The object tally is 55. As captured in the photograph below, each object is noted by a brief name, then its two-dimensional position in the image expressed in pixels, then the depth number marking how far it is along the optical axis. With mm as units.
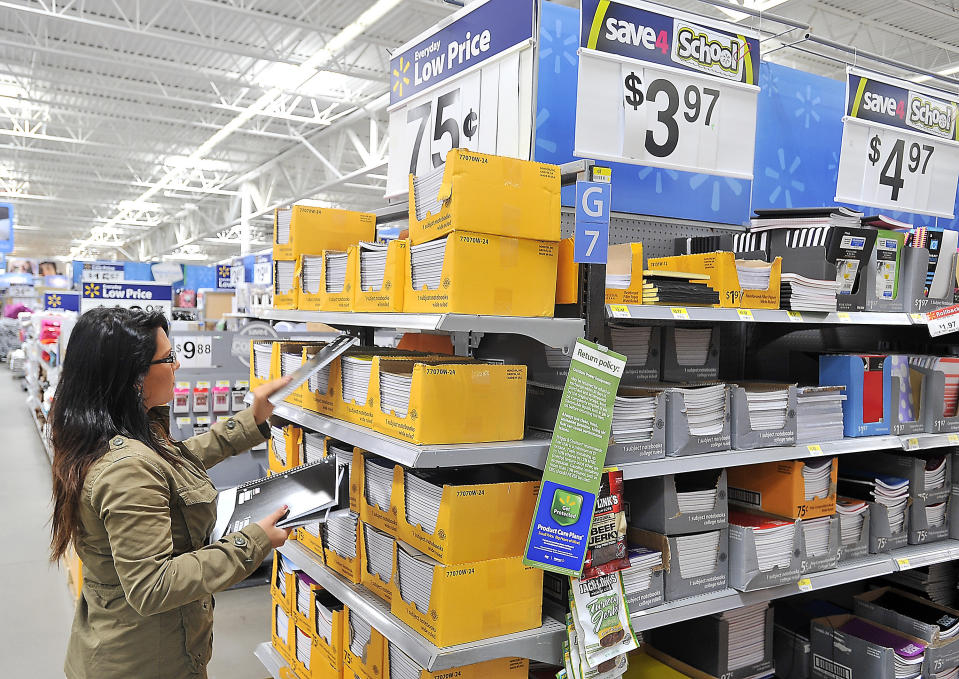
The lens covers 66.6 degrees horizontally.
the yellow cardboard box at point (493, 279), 1980
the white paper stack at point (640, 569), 2361
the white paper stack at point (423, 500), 2096
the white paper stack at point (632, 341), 2742
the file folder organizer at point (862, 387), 2936
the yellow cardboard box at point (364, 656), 2383
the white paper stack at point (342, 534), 2602
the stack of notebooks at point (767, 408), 2617
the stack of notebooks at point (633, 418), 2279
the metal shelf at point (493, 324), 1956
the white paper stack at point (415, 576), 2064
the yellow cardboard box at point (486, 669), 2086
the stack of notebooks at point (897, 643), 2934
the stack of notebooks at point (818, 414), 2779
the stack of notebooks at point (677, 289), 2385
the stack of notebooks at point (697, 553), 2498
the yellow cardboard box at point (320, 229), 2904
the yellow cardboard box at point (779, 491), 2711
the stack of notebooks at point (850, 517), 2912
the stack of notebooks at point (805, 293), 2655
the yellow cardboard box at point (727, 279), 2543
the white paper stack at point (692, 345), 2947
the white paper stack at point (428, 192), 2080
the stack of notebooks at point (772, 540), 2617
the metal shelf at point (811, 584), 2410
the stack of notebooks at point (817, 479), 2752
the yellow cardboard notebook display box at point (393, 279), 2230
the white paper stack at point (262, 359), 3104
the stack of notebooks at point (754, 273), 2625
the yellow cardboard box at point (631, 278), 2318
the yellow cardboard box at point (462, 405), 1993
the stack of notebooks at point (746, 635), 2930
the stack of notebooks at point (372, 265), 2361
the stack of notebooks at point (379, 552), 2350
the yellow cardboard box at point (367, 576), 2389
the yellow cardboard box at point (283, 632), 3168
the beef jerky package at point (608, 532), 2207
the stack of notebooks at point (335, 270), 2639
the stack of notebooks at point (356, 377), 2377
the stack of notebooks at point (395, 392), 2096
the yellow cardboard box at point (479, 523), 2020
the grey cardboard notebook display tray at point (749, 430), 2564
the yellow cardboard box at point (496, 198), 1963
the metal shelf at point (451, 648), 1988
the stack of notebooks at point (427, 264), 2055
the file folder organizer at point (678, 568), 2467
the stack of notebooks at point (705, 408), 2457
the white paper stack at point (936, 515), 3205
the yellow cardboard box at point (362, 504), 2375
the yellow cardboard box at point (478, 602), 2002
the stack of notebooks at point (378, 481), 2385
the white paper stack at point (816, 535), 2746
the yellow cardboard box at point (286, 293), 2953
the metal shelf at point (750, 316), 2275
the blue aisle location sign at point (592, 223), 2131
